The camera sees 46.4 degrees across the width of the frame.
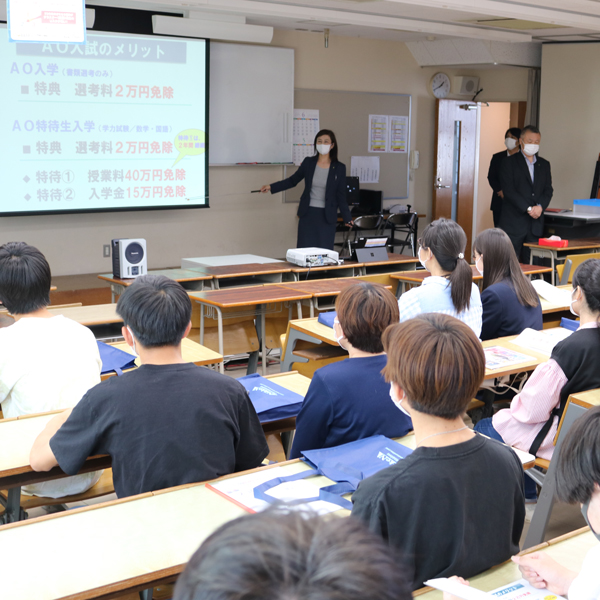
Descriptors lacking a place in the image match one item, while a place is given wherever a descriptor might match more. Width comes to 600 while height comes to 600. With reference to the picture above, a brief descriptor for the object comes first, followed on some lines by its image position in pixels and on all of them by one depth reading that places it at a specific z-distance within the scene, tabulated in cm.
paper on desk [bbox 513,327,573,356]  335
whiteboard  764
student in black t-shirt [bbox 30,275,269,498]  176
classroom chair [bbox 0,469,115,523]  221
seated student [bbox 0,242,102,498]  224
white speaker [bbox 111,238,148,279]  487
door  962
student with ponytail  334
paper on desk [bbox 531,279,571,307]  439
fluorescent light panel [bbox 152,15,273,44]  684
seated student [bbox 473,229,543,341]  362
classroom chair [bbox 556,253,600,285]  559
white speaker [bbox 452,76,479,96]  955
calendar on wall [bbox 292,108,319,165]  834
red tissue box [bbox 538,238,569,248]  637
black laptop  570
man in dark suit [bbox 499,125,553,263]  720
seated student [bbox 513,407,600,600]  112
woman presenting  699
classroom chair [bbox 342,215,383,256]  806
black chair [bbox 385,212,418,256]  849
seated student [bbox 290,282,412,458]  208
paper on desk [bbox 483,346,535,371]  307
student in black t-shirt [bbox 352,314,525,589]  128
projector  546
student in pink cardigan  250
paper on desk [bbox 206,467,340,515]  168
